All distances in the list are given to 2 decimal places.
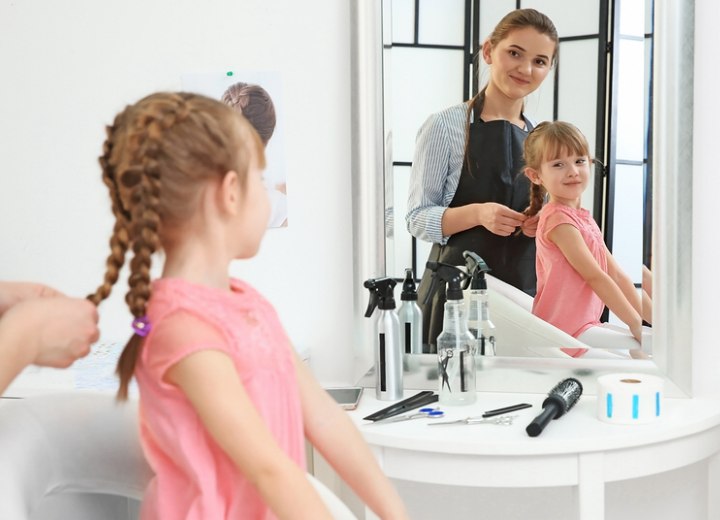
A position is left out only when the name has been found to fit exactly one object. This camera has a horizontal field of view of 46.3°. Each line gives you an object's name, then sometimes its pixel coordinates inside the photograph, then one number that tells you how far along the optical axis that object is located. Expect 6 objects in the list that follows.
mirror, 1.53
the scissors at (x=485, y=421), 1.45
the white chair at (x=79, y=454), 0.93
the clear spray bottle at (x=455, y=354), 1.55
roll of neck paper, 1.42
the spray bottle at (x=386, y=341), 1.55
